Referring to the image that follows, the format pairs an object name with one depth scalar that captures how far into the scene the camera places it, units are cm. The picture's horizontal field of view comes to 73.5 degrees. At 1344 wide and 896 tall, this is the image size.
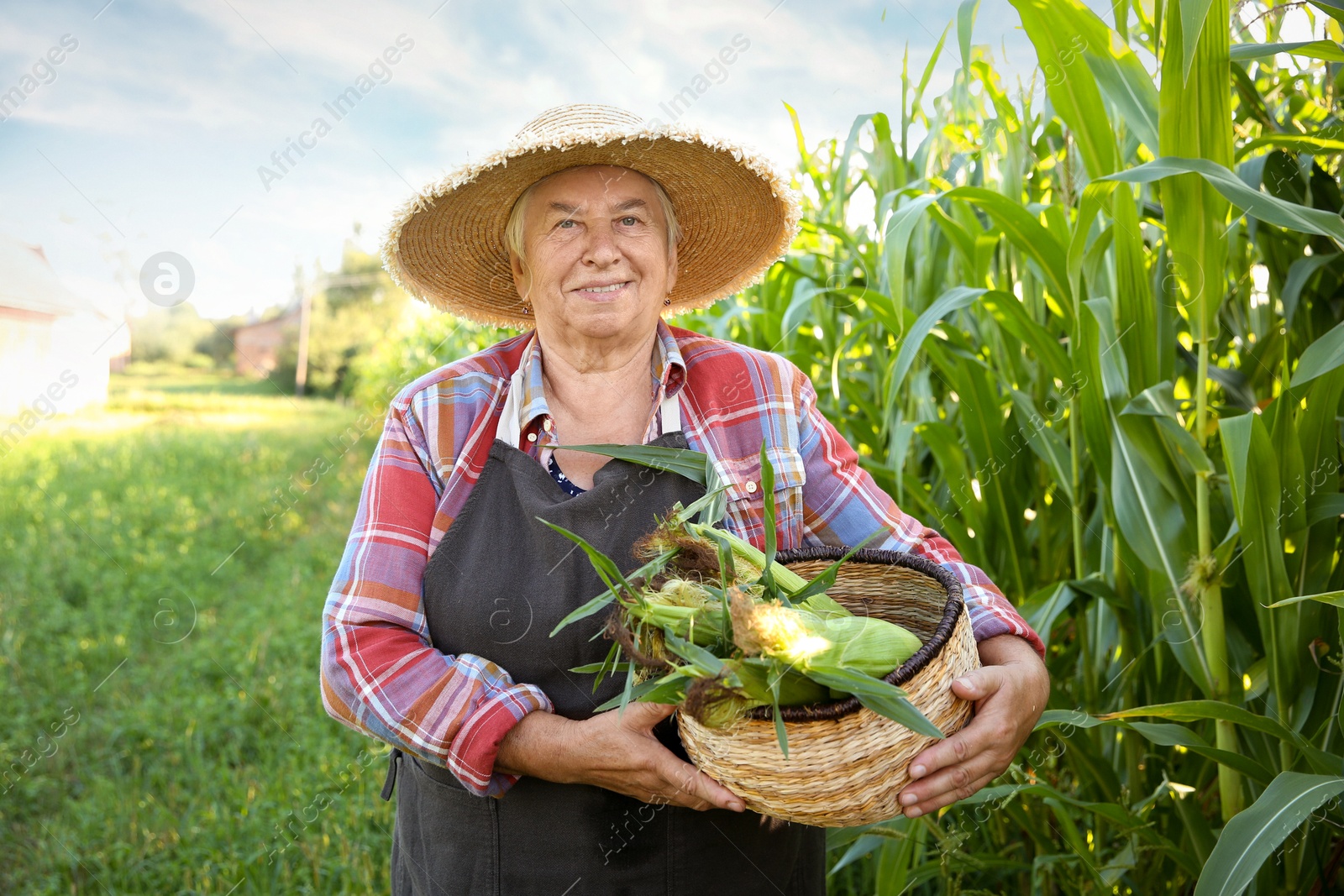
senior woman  129
